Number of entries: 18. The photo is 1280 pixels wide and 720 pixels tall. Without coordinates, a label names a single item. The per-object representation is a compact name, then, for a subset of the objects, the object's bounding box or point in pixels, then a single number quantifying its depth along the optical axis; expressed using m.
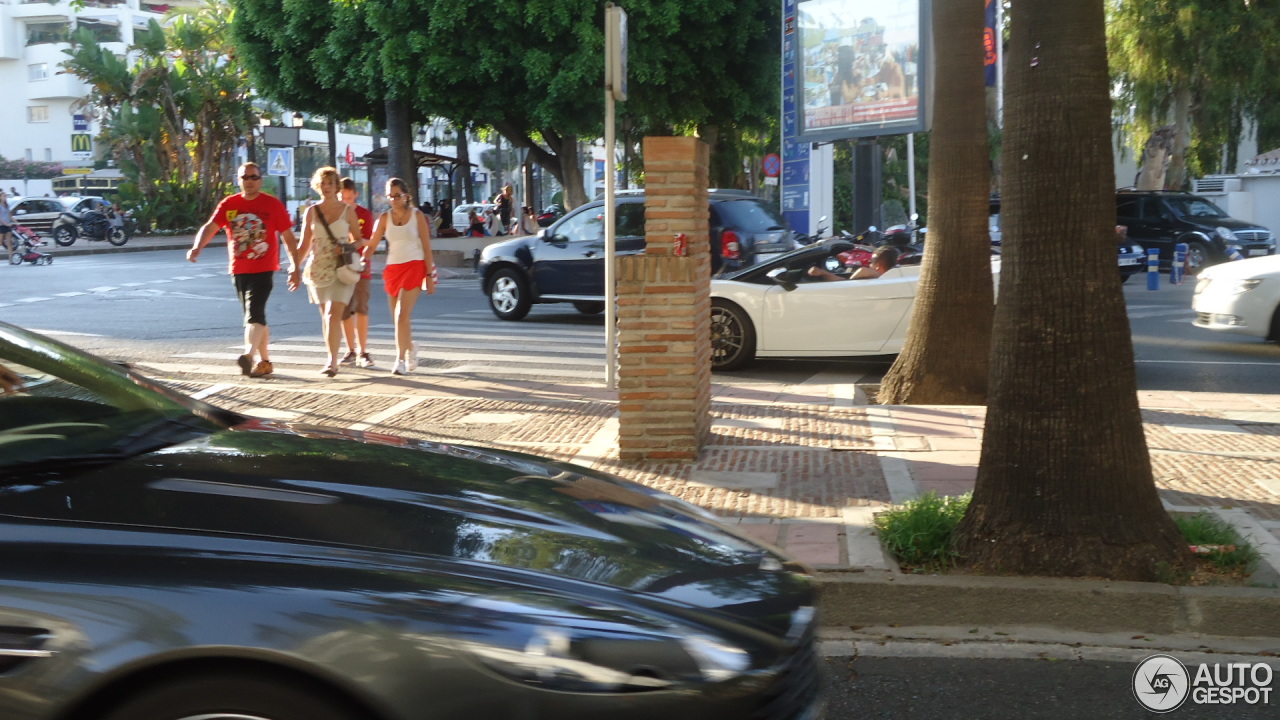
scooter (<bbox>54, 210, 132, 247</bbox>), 38.75
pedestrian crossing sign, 32.78
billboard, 21.89
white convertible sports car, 11.83
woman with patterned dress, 11.10
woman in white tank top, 11.39
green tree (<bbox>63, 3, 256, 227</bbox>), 43.56
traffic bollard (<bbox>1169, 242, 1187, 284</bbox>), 23.26
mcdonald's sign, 66.81
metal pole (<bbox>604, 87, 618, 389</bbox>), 9.84
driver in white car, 11.93
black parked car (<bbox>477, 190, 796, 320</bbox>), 16.14
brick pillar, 7.42
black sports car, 2.44
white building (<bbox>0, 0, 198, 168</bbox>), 77.06
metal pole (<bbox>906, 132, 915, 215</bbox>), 21.82
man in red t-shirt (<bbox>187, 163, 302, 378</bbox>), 10.68
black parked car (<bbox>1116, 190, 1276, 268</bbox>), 25.77
